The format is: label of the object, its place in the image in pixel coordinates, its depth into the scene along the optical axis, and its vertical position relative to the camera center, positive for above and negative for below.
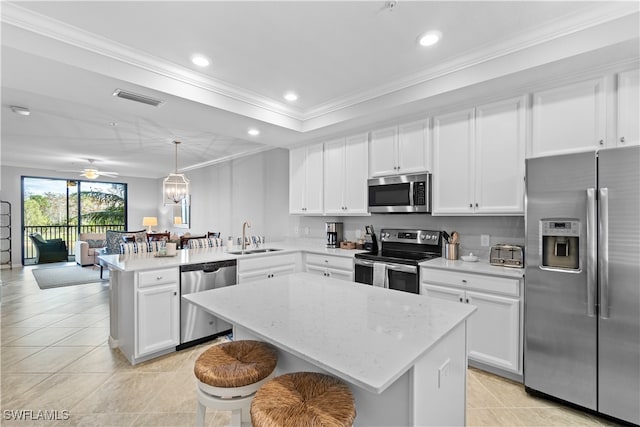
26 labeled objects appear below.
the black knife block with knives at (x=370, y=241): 3.69 -0.36
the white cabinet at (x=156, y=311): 2.71 -0.93
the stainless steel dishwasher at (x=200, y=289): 3.02 -0.81
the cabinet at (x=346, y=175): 3.74 +0.49
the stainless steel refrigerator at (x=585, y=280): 1.86 -0.45
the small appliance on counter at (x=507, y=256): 2.59 -0.38
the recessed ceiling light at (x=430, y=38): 2.15 +1.29
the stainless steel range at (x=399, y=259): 2.96 -0.49
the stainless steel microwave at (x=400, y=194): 3.15 +0.21
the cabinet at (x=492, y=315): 2.38 -0.84
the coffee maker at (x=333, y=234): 4.24 -0.31
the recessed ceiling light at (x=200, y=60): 2.45 +1.27
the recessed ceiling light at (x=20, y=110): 3.67 +1.28
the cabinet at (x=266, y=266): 3.48 -0.67
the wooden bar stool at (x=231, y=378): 1.31 -0.73
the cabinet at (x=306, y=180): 4.24 +0.48
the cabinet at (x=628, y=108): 2.05 +0.73
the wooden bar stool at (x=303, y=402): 1.03 -0.71
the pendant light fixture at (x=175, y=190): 6.22 +0.47
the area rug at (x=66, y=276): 5.83 -1.39
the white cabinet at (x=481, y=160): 2.57 +0.49
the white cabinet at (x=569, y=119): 2.19 +0.73
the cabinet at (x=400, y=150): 3.18 +0.70
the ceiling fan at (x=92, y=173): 7.31 +1.16
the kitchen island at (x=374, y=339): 1.02 -0.49
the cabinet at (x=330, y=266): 3.51 -0.66
